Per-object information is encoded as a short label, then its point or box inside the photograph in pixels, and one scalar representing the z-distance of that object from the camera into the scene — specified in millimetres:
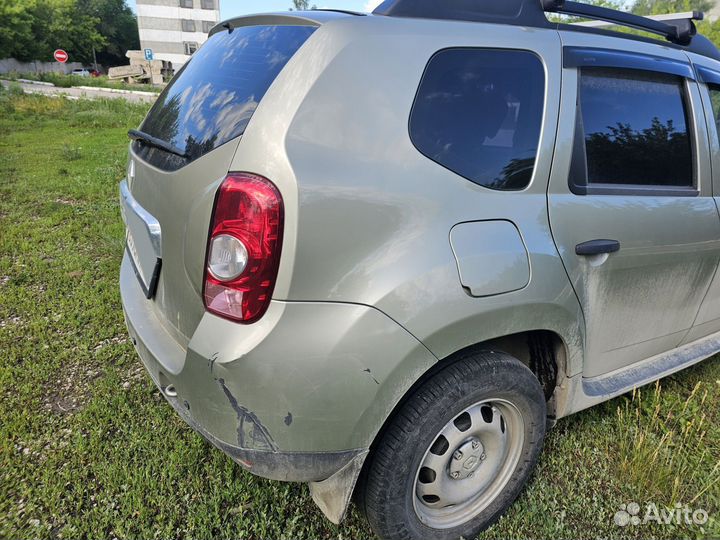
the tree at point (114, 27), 69375
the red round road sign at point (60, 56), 33284
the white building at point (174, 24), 59531
